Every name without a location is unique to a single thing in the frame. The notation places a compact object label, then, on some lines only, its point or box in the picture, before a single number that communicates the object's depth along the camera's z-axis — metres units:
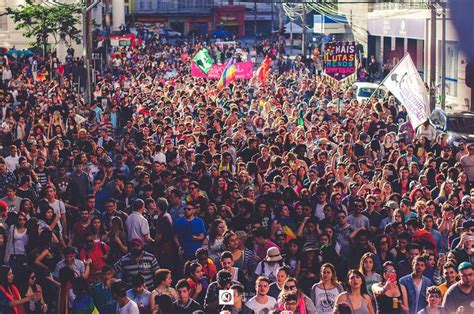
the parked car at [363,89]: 36.09
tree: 50.69
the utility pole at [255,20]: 110.00
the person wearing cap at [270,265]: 11.21
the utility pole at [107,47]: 50.38
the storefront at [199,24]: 114.06
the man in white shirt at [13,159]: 17.53
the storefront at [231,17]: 113.25
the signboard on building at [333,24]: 64.75
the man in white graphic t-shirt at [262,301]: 9.82
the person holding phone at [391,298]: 10.20
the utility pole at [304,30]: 63.69
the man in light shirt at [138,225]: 13.12
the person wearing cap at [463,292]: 9.80
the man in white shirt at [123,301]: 9.90
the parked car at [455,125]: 22.09
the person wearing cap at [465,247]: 11.70
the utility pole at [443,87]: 29.54
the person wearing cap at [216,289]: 10.28
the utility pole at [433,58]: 28.74
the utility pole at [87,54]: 33.16
